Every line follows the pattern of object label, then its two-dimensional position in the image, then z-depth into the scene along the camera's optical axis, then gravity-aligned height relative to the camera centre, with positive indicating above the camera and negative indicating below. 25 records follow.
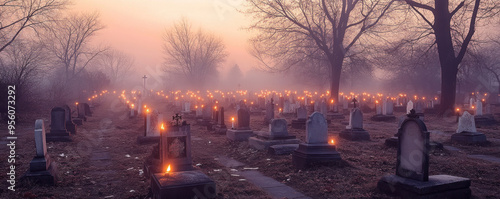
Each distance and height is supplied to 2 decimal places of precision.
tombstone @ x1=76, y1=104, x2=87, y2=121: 19.12 -0.50
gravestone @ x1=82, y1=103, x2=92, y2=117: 22.56 -0.60
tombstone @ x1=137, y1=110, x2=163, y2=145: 11.95 -0.86
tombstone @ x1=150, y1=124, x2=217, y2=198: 4.97 -1.29
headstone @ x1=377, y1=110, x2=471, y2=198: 4.89 -1.28
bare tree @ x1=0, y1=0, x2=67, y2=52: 21.43 +5.99
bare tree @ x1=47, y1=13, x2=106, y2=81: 40.28 +7.79
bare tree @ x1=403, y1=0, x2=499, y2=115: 18.55 +4.27
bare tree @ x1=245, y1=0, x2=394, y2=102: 22.55 +5.93
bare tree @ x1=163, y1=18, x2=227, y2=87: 49.97 +7.66
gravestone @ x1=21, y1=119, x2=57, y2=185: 6.07 -1.32
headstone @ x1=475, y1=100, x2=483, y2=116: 17.22 -0.30
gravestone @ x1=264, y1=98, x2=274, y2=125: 17.55 -0.47
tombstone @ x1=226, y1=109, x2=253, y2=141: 12.22 -1.09
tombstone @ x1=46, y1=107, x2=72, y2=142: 11.86 -0.94
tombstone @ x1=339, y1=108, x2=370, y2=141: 12.30 -1.07
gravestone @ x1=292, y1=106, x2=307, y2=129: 16.25 -0.81
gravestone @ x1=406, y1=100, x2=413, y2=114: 17.66 -0.13
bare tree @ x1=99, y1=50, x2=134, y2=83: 78.77 +8.90
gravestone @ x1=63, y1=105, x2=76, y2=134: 13.81 -0.95
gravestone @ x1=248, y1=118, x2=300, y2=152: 10.18 -1.15
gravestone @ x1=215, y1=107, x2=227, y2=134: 14.59 -1.12
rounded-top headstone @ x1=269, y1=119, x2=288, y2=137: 10.38 -0.82
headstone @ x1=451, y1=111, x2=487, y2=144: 11.03 -1.13
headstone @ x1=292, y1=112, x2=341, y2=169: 7.64 -1.17
